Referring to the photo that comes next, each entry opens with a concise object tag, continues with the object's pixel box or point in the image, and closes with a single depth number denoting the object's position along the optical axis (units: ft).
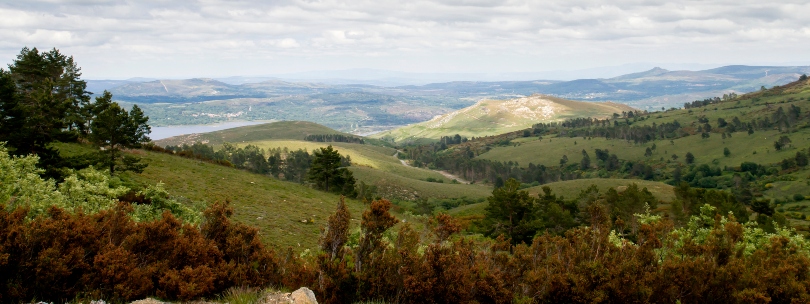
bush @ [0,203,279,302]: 27.89
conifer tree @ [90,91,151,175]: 107.96
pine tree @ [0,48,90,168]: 84.69
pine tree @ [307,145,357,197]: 192.34
